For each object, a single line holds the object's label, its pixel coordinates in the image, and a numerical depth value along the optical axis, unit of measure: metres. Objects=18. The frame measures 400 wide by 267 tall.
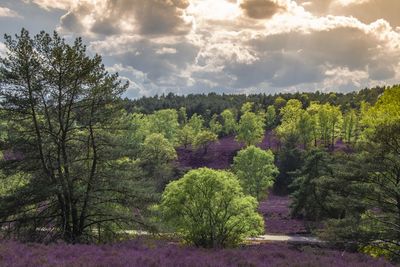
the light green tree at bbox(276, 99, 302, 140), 83.46
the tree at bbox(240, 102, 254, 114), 117.55
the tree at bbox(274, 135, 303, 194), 74.19
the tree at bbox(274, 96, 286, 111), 129.50
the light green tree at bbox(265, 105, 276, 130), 112.11
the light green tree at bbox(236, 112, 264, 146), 85.44
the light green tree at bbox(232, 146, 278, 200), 53.28
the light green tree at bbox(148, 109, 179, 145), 93.94
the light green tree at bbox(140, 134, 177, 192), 59.88
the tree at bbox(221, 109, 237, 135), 109.88
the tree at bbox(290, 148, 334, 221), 39.75
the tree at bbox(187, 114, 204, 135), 107.28
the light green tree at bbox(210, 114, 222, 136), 109.12
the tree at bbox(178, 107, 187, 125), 123.69
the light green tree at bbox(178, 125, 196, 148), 99.31
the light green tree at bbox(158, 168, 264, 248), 26.20
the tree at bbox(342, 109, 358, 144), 84.12
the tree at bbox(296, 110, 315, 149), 81.51
